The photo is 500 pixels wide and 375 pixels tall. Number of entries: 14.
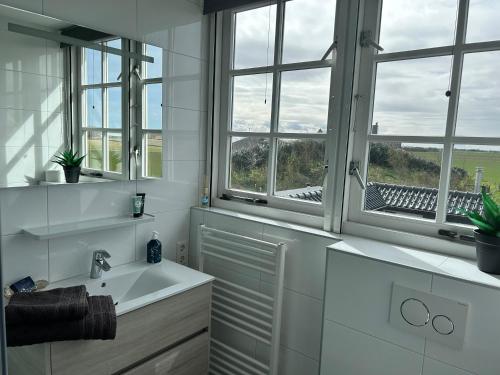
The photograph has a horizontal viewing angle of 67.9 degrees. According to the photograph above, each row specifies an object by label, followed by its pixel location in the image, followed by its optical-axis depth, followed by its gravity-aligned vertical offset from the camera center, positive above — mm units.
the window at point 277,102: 1897 +248
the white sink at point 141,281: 1736 -681
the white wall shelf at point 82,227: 1562 -404
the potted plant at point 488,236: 1261 -268
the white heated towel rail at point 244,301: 1813 -820
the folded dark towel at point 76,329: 1251 -666
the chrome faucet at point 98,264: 1785 -597
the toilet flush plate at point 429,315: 1224 -550
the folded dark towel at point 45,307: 1257 -593
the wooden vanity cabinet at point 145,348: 1366 -853
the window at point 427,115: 1453 +166
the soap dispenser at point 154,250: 2033 -595
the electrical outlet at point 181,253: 2258 -673
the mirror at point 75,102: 1489 +165
